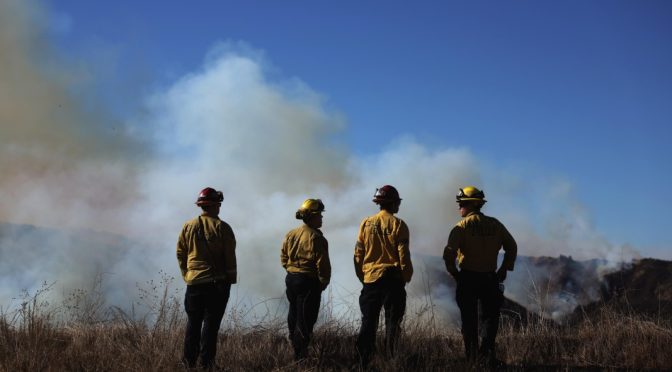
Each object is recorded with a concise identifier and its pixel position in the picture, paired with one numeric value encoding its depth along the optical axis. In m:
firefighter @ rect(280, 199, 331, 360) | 8.10
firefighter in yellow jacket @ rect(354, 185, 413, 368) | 7.41
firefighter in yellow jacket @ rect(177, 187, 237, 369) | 7.25
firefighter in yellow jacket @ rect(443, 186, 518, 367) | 7.54
